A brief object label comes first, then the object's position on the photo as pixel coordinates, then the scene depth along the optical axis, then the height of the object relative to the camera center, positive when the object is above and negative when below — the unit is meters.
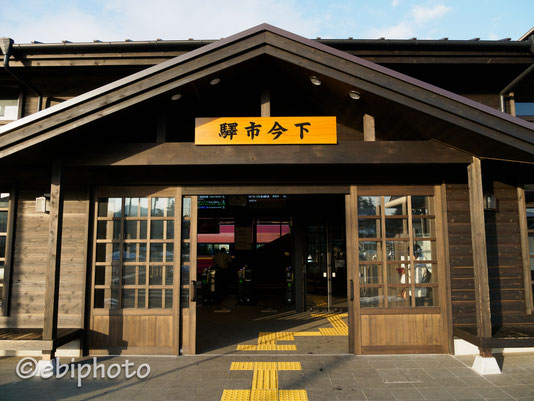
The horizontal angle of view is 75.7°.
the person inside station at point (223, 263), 12.17 -0.58
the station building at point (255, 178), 4.98 +1.21
